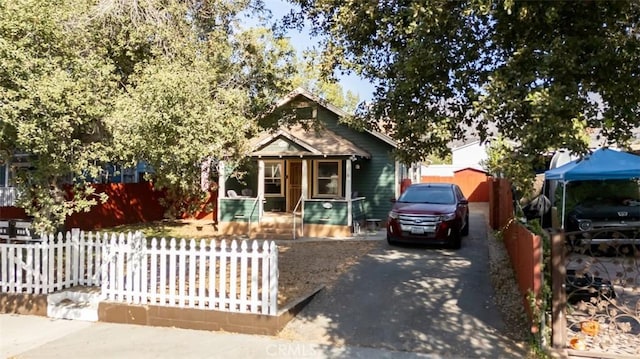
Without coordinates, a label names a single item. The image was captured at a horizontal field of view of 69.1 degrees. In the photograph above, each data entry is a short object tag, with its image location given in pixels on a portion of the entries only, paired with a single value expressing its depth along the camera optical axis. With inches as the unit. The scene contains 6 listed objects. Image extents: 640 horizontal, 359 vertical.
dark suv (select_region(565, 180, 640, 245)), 438.6
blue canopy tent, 418.1
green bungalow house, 605.3
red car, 452.4
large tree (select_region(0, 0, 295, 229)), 262.7
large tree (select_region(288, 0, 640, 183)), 170.7
